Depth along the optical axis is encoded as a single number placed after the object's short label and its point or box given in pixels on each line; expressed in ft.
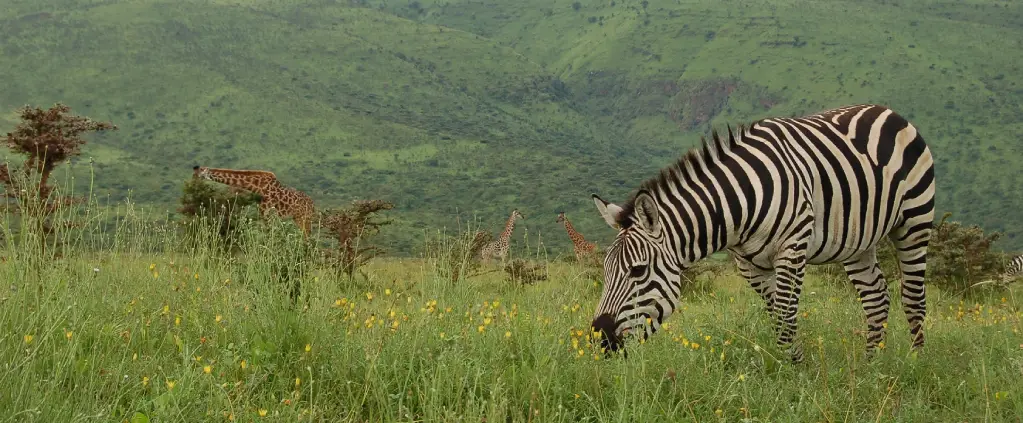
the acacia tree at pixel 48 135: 42.42
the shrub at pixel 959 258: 46.39
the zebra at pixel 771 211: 18.69
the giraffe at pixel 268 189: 50.19
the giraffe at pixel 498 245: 78.17
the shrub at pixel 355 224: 44.60
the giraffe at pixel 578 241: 71.77
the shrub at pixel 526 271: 42.77
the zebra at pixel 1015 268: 41.22
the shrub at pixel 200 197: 47.49
